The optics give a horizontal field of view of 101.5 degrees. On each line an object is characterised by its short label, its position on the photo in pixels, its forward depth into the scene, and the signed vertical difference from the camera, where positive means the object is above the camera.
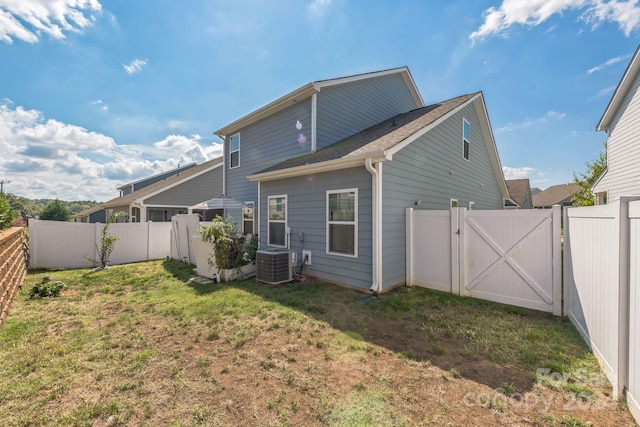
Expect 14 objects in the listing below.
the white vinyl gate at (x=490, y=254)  4.55 -0.84
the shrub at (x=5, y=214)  5.28 +0.06
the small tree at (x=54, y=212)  41.72 +0.74
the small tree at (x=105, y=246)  8.65 -1.04
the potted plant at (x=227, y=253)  6.86 -1.01
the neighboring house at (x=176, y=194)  15.33 +1.32
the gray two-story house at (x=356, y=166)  5.78 +1.29
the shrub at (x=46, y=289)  5.56 -1.57
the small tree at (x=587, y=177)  15.40 +2.14
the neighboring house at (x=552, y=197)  29.81 +1.80
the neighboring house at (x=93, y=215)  30.49 +0.14
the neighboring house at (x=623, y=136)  7.96 +2.54
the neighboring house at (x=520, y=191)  21.78 +1.82
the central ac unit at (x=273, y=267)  6.43 -1.31
